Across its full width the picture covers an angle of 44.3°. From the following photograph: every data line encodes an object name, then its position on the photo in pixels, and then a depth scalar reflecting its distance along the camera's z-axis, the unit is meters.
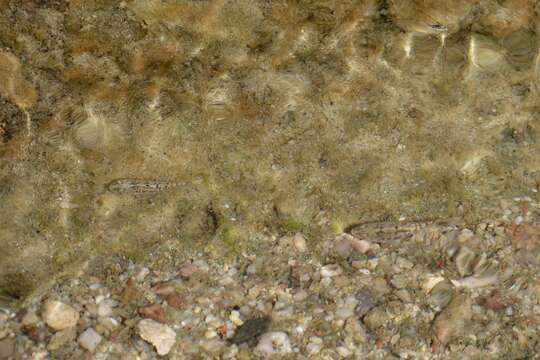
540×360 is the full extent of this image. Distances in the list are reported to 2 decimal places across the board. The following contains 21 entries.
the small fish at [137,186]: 3.44
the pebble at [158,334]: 3.02
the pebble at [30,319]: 3.07
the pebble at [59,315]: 3.08
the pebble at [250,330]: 3.07
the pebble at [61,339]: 3.01
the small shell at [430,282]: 3.23
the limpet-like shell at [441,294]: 3.18
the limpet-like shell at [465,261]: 3.29
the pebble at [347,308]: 3.16
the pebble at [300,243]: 3.38
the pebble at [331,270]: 3.29
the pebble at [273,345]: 3.03
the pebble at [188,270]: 3.28
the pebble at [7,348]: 2.96
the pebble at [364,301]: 3.16
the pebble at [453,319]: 3.07
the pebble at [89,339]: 3.02
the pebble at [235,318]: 3.13
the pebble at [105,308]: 3.13
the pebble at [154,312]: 3.13
